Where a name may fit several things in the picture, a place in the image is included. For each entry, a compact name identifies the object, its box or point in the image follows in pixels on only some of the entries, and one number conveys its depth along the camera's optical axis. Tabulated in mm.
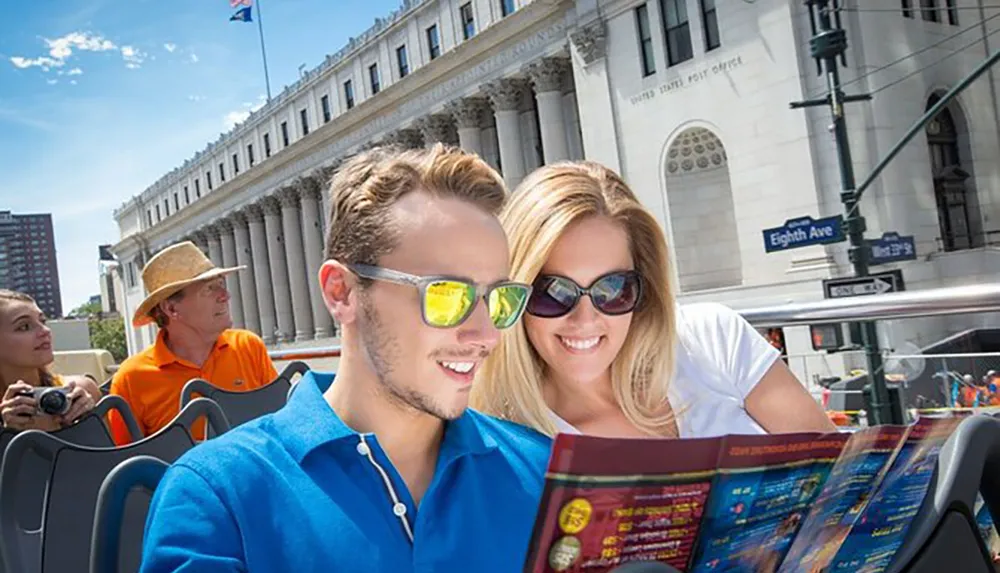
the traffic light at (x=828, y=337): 9114
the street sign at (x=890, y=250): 14180
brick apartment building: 134875
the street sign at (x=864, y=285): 8585
